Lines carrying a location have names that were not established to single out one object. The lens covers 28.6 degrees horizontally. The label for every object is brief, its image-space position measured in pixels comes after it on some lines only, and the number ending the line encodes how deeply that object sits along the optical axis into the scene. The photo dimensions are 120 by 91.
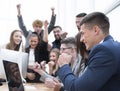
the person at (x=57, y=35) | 3.31
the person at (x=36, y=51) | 2.88
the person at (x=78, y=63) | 1.65
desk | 2.15
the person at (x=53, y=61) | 3.00
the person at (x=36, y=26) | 3.57
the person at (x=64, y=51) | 1.79
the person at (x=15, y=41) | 3.23
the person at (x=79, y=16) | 2.99
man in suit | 1.10
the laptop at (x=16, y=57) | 1.83
